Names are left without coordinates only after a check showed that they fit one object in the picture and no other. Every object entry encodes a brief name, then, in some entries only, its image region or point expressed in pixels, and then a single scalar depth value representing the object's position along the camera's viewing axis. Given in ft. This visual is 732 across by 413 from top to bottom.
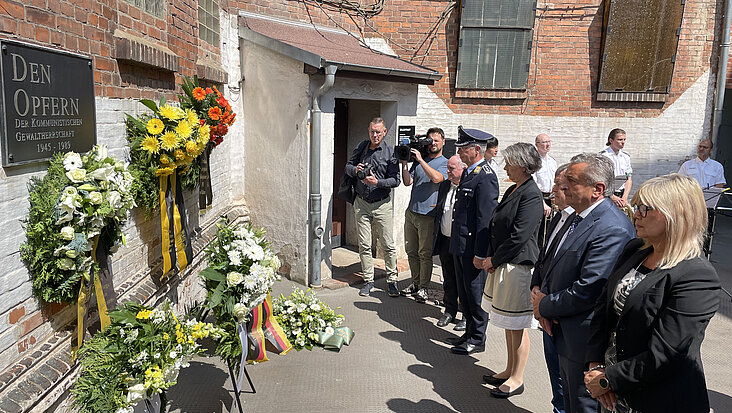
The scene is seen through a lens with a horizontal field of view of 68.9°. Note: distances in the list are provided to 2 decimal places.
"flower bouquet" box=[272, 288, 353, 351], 13.84
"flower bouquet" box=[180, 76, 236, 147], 14.43
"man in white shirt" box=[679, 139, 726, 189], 25.20
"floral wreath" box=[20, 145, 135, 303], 8.32
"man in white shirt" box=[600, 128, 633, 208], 22.03
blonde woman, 7.42
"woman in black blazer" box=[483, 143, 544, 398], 13.08
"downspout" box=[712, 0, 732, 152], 28.32
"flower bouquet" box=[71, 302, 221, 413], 8.57
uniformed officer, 15.28
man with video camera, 19.30
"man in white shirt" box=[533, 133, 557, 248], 22.94
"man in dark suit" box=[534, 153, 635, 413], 9.50
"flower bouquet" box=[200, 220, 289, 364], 11.03
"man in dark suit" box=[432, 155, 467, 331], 17.85
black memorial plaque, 7.57
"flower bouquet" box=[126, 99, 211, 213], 12.08
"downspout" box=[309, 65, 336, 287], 20.39
